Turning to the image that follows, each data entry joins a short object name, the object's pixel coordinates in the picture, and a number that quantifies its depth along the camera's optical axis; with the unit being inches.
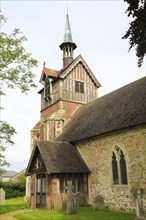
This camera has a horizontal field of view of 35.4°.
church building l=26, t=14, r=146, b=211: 573.0
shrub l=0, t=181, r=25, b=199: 1326.0
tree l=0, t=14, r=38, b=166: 574.2
